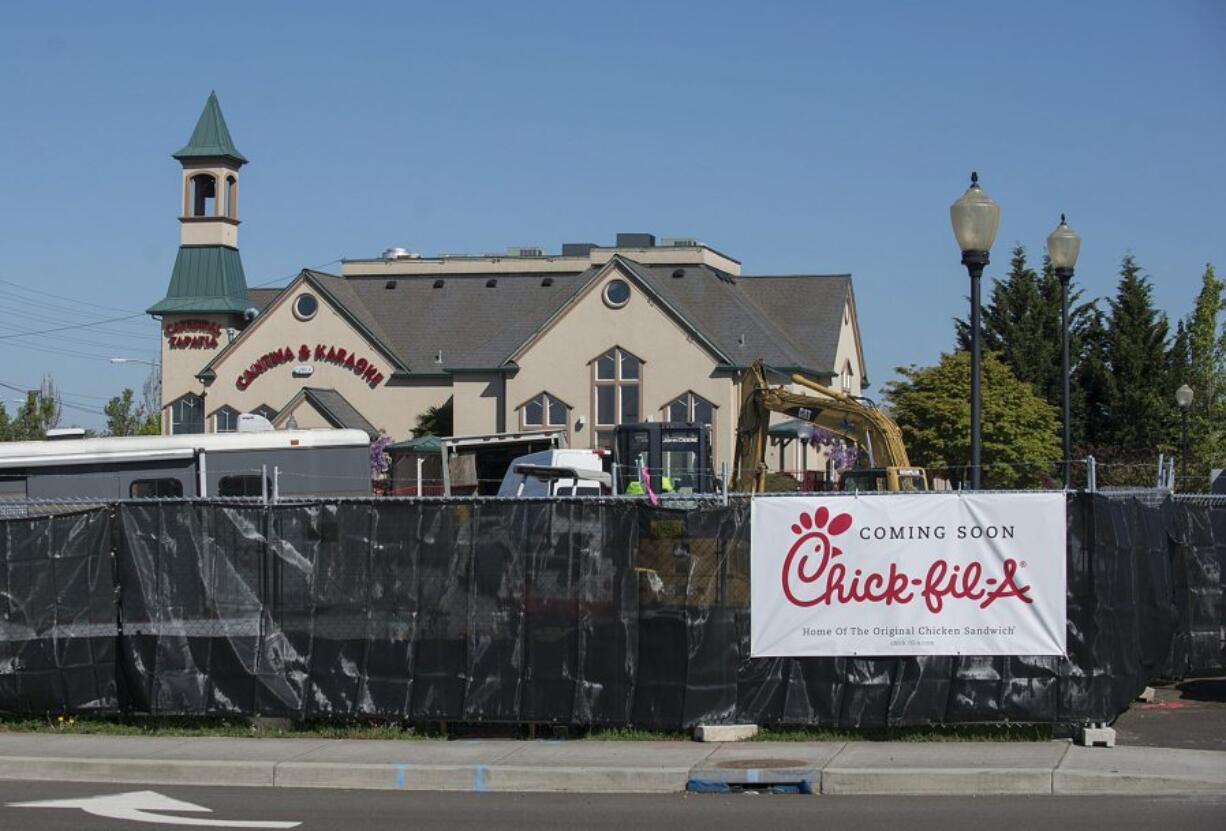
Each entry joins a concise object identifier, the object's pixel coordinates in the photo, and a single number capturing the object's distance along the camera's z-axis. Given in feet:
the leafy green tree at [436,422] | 196.85
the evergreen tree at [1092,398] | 197.65
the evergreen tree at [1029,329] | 197.88
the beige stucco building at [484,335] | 181.88
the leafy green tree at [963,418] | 161.48
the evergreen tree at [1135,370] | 193.16
